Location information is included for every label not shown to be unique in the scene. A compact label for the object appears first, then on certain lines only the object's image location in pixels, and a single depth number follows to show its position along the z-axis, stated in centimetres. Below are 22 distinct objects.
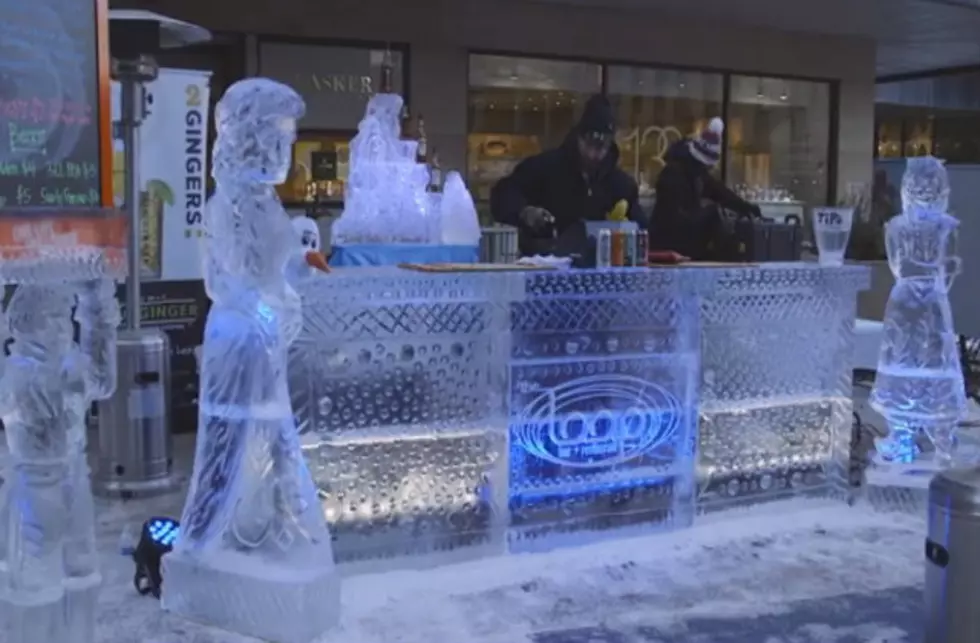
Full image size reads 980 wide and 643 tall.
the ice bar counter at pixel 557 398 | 404
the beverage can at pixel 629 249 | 458
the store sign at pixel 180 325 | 659
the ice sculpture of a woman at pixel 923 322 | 495
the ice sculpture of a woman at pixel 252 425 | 351
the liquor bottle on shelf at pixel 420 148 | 493
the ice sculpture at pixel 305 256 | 371
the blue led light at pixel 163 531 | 396
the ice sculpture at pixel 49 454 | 300
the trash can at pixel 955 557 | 333
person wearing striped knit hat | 594
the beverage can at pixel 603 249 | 452
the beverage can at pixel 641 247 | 461
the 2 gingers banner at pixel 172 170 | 643
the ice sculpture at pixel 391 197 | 448
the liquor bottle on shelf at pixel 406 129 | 500
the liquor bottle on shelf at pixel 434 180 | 518
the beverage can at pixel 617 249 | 454
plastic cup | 511
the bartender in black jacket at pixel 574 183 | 536
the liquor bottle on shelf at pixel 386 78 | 506
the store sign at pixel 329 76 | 932
